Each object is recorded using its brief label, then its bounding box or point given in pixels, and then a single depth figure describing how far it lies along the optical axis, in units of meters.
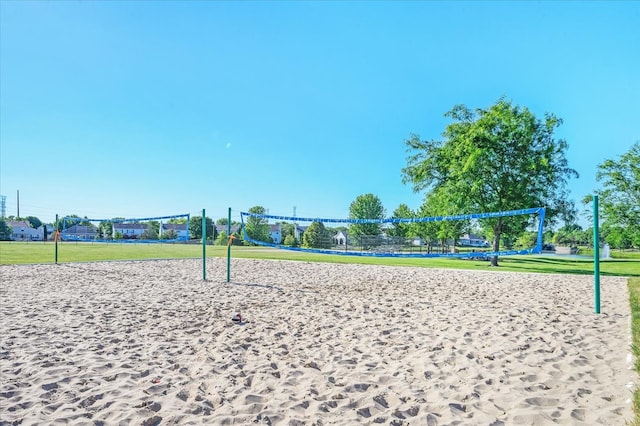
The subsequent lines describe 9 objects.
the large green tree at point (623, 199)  23.22
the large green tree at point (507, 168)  18.17
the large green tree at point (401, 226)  46.30
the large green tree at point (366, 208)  55.50
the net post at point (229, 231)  9.73
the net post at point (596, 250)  6.18
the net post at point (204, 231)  10.10
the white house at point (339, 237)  68.06
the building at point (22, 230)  79.99
